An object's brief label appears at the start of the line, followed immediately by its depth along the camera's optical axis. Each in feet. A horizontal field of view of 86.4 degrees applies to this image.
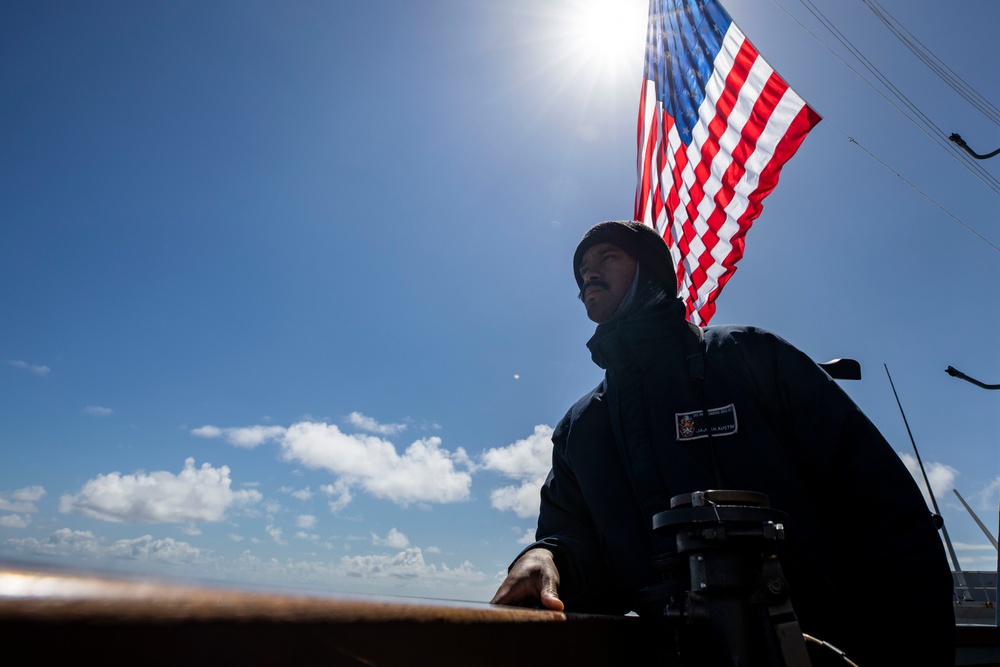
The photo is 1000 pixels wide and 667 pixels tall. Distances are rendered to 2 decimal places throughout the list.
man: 5.29
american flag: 16.67
